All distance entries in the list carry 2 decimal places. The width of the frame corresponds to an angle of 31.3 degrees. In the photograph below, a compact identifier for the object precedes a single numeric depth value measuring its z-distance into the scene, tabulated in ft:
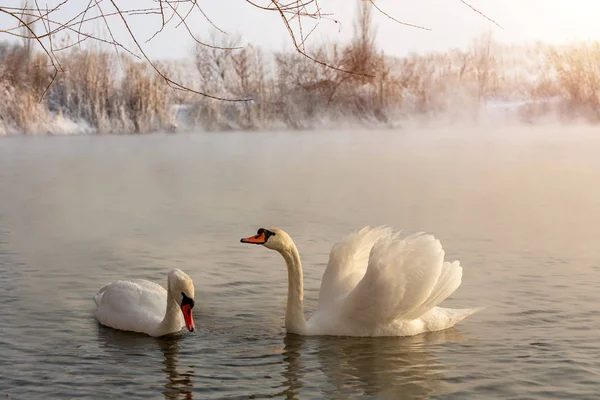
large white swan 21.06
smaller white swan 21.38
